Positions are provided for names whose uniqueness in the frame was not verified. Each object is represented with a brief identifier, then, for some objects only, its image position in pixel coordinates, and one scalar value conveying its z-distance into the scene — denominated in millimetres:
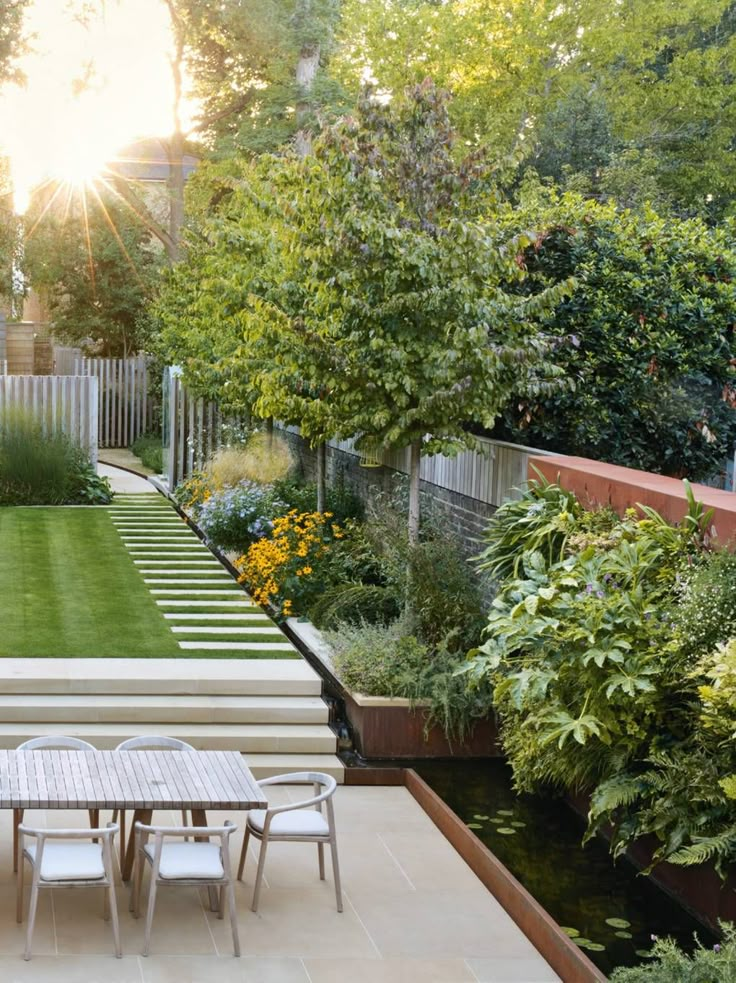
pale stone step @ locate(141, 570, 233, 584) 14531
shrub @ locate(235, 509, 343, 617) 12906
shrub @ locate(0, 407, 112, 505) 19312
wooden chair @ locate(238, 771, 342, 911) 6930
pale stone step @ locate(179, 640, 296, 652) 11336
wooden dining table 6535
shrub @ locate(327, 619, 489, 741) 9727
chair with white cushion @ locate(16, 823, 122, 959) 6129
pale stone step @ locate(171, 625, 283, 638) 12016
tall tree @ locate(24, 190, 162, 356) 34031
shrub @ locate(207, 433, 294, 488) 18406
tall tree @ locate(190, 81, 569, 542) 10195
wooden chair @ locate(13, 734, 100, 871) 7551
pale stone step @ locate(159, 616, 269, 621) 12627
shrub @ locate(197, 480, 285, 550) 15883
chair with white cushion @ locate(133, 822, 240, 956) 6383
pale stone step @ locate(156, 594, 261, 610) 13258
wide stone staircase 9523
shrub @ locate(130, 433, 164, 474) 26094
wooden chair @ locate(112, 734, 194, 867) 7621
